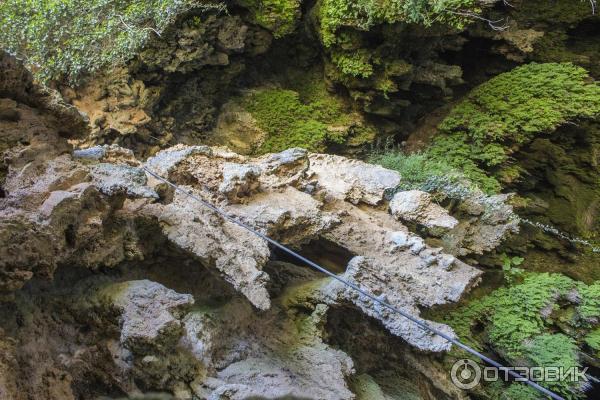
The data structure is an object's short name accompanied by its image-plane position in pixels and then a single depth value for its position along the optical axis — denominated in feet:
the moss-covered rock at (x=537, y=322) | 15.62
